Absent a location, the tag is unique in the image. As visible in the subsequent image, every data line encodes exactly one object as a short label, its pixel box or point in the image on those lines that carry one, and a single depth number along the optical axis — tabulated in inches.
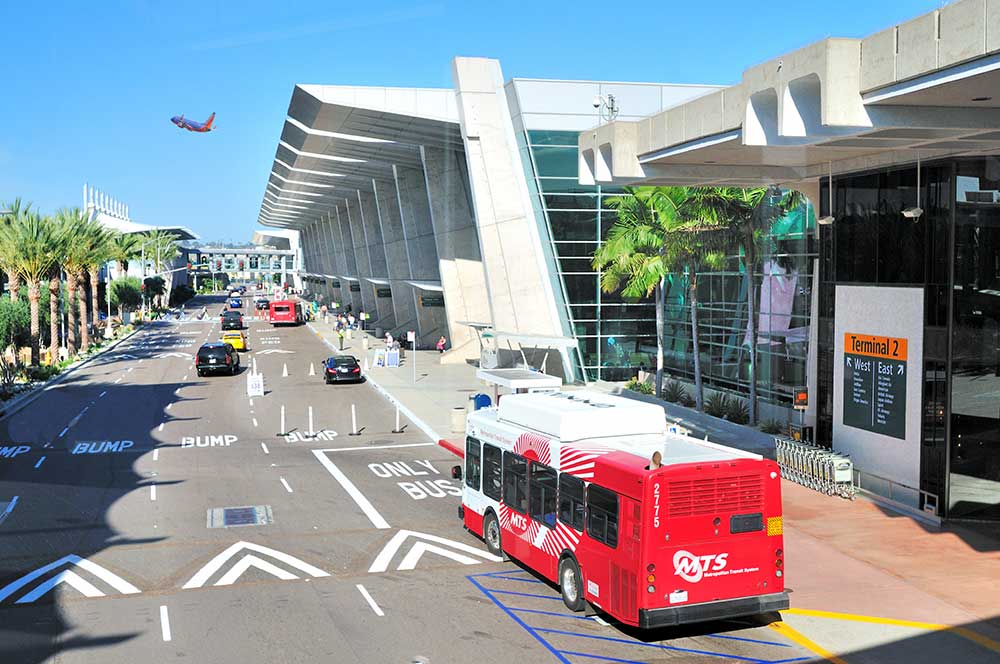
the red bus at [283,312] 3724.4
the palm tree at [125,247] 4023.1
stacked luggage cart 842.2
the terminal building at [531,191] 1712.6
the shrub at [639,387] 1616.6
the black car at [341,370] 1876.2
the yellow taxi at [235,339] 2471.0
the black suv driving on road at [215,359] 1993.1
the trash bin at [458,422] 1267.2
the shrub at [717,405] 1332.4
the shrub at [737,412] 1272.1
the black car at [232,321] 3063.5
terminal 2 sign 801.6
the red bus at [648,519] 489.4
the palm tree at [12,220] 2241.6
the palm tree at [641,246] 1386.6
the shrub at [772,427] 1160.2
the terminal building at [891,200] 577.0
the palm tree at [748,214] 1226.6
